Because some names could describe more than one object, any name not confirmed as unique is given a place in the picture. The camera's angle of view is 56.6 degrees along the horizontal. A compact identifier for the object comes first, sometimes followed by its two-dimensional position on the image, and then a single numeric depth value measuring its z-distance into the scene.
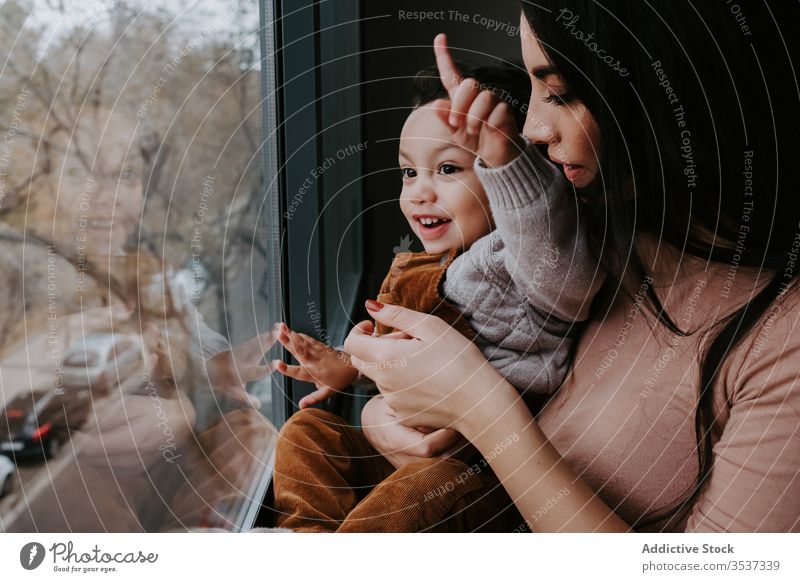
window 0.43
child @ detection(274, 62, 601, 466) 0.53
